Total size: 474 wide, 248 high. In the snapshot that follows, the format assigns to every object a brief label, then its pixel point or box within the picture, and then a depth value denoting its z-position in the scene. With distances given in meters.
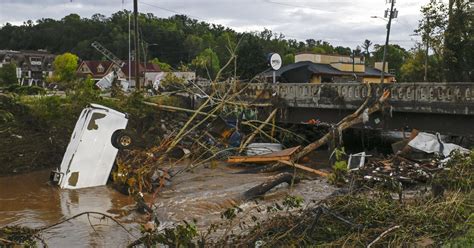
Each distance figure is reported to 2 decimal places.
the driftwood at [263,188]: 12.63
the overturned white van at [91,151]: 14.12
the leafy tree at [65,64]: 65.16
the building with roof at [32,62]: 94.48
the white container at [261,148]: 18.94
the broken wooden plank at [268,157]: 17.07
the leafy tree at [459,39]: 25.25
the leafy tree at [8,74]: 45.12
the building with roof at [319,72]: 40.89
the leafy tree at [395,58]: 83.31
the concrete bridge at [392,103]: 16.09
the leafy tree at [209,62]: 21.54
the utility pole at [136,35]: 30.10
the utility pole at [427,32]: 26.84
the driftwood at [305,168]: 15.78
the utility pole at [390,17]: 31.81
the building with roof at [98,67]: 76.26
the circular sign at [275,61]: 22.64
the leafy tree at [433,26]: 26.56
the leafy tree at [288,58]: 87.01
